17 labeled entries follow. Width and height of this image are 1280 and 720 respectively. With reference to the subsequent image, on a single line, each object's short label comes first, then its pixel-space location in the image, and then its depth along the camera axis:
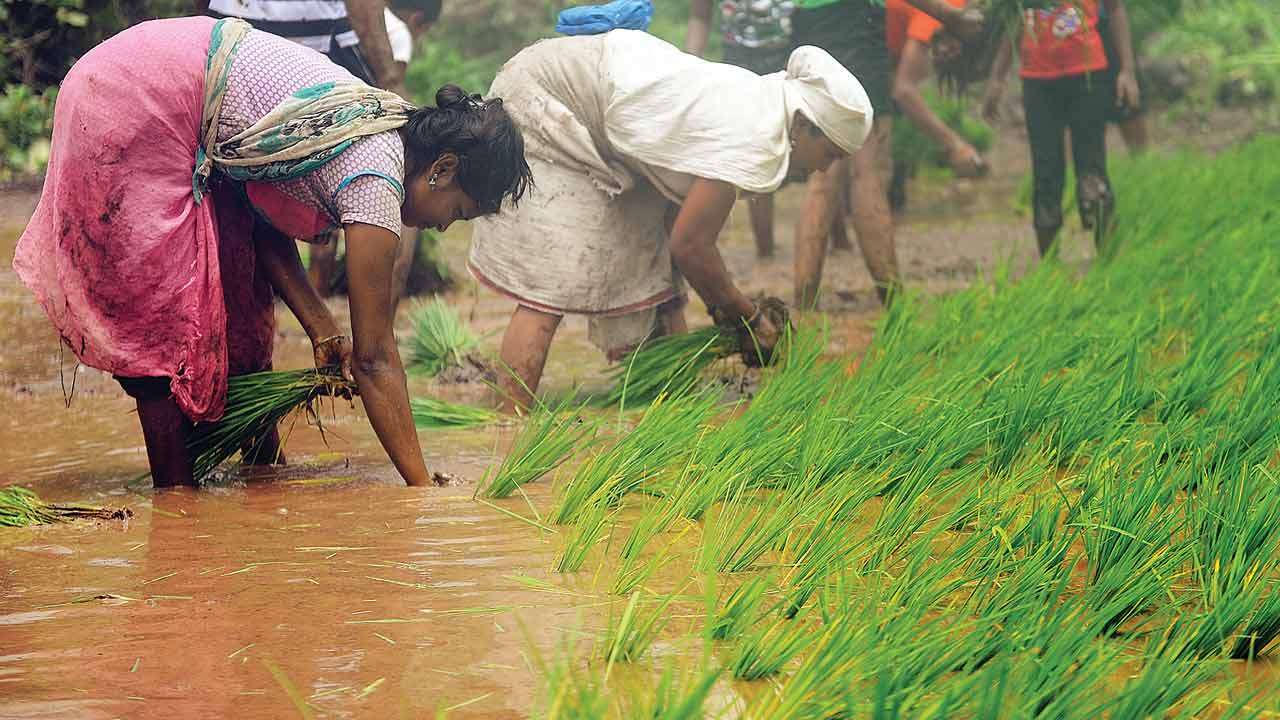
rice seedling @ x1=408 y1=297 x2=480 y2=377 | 8.94
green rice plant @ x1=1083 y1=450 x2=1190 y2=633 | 3.86
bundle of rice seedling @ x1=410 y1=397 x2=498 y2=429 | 7.17
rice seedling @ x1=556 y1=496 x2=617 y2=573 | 4.42
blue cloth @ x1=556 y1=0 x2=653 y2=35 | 7.96
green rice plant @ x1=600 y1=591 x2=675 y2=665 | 3.54
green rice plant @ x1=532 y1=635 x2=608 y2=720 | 2.96
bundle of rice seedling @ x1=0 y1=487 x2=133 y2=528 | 5.05
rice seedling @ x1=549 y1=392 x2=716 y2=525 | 5.05
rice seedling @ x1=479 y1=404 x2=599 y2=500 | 5.45
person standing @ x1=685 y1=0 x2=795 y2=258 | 12.06
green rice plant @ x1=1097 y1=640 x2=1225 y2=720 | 3.10
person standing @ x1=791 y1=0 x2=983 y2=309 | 10.45
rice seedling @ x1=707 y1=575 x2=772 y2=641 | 3.68
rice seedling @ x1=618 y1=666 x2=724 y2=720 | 2.89
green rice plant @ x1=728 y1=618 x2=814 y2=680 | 3.48
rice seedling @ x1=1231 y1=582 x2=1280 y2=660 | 3.72
